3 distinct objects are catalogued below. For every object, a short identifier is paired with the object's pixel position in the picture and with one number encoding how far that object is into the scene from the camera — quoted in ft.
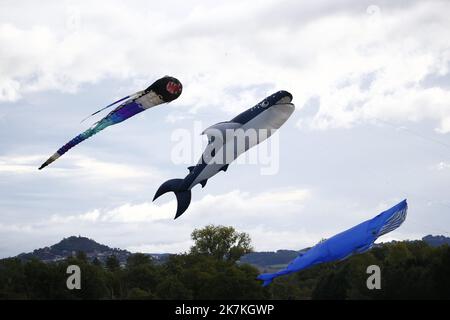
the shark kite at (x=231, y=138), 158.30
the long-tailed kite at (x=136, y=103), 162.20
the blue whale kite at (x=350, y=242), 152.97
